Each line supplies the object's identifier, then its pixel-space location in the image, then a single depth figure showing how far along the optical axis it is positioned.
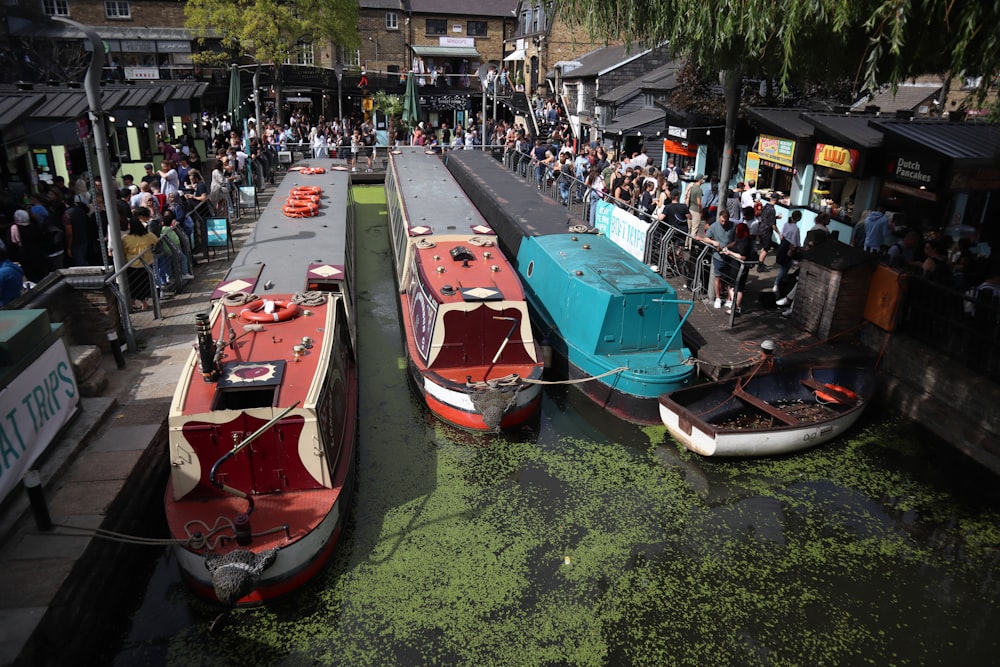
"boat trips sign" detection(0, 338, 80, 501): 7.56
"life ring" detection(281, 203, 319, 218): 15.72
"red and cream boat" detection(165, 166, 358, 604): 7.36
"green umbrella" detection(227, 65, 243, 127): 27.95
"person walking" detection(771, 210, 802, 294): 14.89
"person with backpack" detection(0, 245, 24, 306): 10.26
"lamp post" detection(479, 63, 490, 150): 26.52
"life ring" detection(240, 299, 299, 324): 9.54
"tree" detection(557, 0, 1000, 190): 7.16
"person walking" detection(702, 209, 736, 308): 14.25
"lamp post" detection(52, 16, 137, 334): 10.52
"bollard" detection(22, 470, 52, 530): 6.81
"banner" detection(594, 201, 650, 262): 16.42
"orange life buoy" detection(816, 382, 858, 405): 11.55
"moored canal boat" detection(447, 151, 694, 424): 11.36
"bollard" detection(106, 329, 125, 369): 11.23
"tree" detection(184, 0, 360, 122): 31.45
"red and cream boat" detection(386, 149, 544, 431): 10.84
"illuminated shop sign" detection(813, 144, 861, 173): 16.57
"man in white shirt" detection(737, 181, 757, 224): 19.78
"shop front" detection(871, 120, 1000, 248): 14.05
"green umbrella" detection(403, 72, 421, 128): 31.12
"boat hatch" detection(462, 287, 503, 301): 11.09
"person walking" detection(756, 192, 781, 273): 15.55
